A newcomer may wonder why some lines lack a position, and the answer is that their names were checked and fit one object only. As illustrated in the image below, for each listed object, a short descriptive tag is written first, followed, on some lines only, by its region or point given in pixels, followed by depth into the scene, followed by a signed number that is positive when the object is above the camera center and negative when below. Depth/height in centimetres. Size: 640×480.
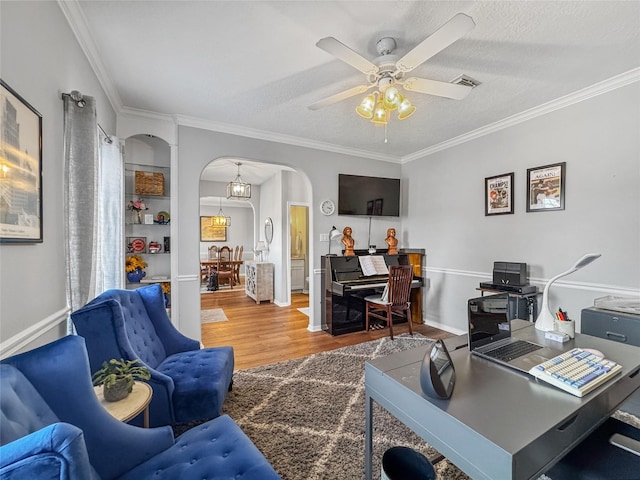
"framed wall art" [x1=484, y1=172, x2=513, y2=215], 329 +50
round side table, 126 -80
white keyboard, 103 -54
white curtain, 167 +23
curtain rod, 166 +81
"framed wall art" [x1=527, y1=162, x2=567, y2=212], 286 +52
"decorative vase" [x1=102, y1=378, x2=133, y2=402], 135 -75
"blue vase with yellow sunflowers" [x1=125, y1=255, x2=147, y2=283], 304 -36
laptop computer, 133 -53
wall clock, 414 +43
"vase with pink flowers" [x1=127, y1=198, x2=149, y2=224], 311 +30
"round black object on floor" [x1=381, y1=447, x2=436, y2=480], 118 -98
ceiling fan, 154 +106
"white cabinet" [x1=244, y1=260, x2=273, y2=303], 591 -95
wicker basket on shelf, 315 +59
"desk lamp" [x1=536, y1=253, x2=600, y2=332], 163 -48
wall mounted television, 426 +63
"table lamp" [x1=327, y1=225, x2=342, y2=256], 416 +3
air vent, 241 +135
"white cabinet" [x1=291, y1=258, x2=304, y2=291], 687 -93
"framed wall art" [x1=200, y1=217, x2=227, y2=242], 954 +12
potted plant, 135 -71
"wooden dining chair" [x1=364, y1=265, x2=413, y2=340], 355 -76
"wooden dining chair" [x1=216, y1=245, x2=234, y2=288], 764 -92
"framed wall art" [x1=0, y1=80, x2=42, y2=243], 109 +28
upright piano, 386 -77
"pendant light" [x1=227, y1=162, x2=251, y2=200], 564 +92
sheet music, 412 -43
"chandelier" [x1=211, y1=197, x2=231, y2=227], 922 +51
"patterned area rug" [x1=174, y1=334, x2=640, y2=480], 164 -133
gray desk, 81 -59
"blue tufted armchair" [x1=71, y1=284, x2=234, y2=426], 156 -86
